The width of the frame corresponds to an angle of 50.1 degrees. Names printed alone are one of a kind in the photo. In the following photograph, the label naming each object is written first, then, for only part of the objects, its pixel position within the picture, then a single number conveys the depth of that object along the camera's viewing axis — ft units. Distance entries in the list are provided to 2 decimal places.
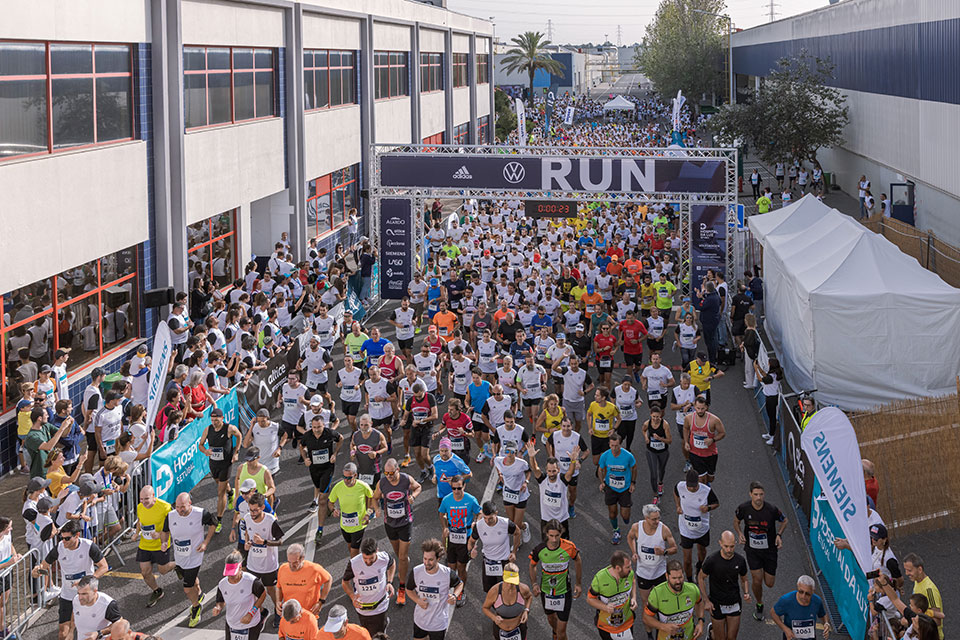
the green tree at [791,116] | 150.51
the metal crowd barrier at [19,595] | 33.40
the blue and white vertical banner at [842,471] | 30.12
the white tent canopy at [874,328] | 52.01
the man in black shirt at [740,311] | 68.85
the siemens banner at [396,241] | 88.28
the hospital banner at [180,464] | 40.34
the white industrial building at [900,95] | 93.35
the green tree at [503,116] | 234.58
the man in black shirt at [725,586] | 31.32
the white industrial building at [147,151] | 52.42
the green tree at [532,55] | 301.84
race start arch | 81.61
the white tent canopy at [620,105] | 244.22
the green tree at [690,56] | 291.99
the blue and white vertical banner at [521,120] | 148.46
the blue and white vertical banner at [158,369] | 42.75
